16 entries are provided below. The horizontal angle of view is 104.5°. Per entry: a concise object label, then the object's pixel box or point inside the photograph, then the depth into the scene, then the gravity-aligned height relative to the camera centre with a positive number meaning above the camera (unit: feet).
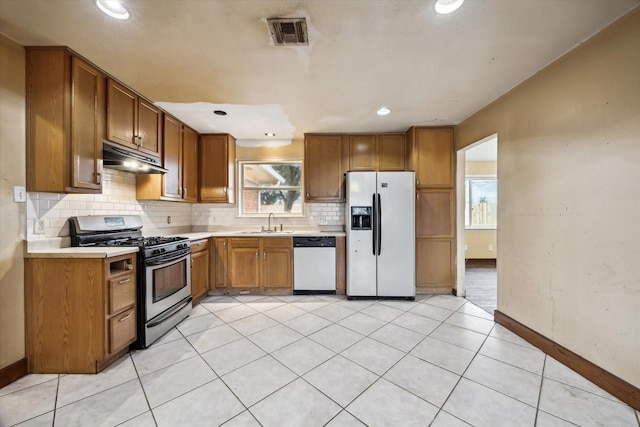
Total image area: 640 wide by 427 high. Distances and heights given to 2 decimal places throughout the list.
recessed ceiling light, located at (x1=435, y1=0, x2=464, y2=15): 4.63 +3.92
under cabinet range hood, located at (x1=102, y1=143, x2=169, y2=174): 7.23 +1.62
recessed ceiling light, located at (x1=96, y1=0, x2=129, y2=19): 4.67 +3.95
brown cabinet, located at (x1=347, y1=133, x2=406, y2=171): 12.47 +3.02
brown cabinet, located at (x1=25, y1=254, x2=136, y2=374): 5.97 -2.50
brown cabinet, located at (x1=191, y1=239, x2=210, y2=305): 10.14 -2.48
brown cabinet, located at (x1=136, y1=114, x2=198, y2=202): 9.50 +1.84
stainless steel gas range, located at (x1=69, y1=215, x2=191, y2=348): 7.07 -1.75
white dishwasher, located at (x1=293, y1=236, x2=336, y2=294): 11.45 -2.42
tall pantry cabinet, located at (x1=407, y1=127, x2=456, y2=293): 11.37 +0.18
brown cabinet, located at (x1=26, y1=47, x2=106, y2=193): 6.06 +2.29
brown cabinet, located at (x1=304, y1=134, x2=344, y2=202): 12.46 +2.50
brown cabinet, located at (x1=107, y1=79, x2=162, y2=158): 7.29 +3.00
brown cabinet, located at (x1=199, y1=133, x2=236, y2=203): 12.53 +2.22
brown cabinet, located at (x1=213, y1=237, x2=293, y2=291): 11.57 -2.50
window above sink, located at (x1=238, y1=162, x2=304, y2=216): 13.69 +1.31
